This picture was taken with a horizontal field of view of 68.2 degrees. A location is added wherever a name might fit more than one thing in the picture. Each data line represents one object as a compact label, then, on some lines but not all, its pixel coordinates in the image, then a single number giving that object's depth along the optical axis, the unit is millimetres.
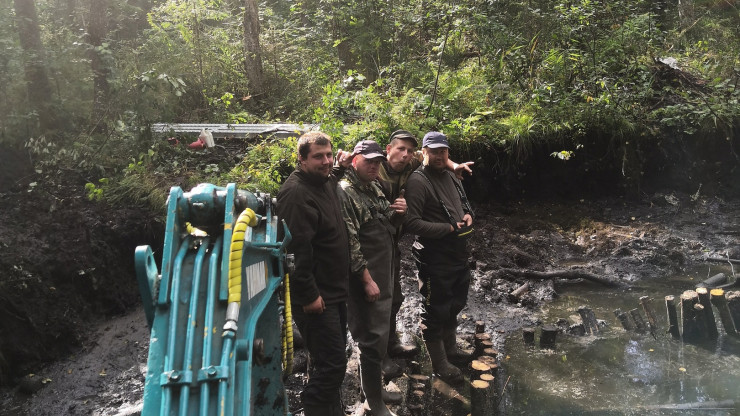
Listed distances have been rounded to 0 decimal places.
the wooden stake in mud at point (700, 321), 5582
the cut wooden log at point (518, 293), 6746
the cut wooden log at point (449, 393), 4547
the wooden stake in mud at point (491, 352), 5125
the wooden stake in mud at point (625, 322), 5934
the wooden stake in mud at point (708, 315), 5613
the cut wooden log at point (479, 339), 5248
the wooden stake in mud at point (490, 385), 4578
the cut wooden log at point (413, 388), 4581
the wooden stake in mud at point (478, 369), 4711
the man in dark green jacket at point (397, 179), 4551
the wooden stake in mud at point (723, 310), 5652
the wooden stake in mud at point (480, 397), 4453
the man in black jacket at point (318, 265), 3430
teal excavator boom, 1863
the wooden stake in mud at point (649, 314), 5855
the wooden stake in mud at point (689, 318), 5598
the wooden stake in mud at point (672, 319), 5734
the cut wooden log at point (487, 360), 4895
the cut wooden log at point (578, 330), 5878
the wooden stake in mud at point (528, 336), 5656
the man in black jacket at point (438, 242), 4625
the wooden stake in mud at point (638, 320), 5910
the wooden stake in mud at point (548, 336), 5570
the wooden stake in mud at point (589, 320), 5949
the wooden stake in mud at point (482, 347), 5176
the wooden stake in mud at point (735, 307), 5729
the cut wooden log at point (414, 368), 4932
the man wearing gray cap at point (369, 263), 4004
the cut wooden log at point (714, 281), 6719
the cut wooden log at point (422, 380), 4707
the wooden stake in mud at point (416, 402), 4387
